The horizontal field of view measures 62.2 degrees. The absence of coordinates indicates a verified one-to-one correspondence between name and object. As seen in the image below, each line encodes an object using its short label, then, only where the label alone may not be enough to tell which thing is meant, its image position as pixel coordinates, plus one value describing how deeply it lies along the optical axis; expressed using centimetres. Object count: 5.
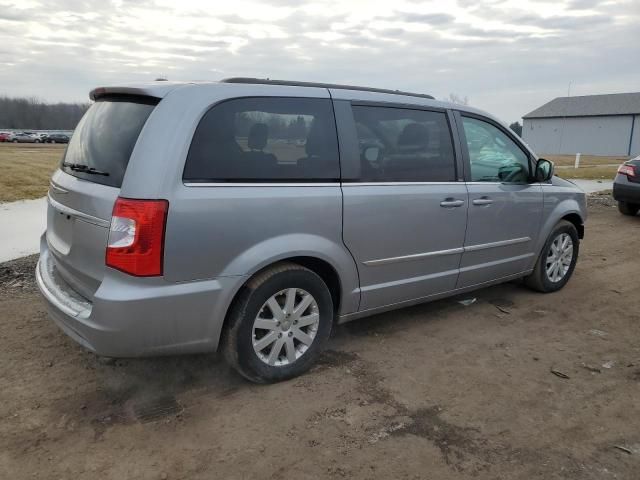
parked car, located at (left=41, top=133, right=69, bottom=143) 6153
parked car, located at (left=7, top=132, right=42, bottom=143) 5992
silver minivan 280
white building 5356
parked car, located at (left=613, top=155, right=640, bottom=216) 991
